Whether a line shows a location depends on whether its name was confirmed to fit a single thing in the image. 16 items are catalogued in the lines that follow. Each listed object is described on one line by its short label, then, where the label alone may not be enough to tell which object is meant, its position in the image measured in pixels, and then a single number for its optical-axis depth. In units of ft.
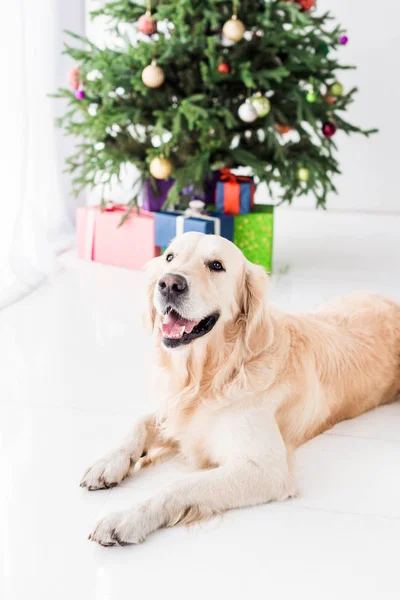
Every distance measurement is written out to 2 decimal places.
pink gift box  13.53
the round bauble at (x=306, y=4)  12.34
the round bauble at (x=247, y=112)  11.96
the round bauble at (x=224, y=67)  12.08
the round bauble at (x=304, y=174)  12.87
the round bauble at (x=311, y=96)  12.55
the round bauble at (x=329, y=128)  13.20
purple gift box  13.53
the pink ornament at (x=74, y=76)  13.12
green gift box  13.20
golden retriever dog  5.74
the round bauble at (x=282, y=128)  13.01
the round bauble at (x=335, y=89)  13.10
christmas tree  11.80
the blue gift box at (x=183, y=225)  12.42
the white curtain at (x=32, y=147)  11.89
